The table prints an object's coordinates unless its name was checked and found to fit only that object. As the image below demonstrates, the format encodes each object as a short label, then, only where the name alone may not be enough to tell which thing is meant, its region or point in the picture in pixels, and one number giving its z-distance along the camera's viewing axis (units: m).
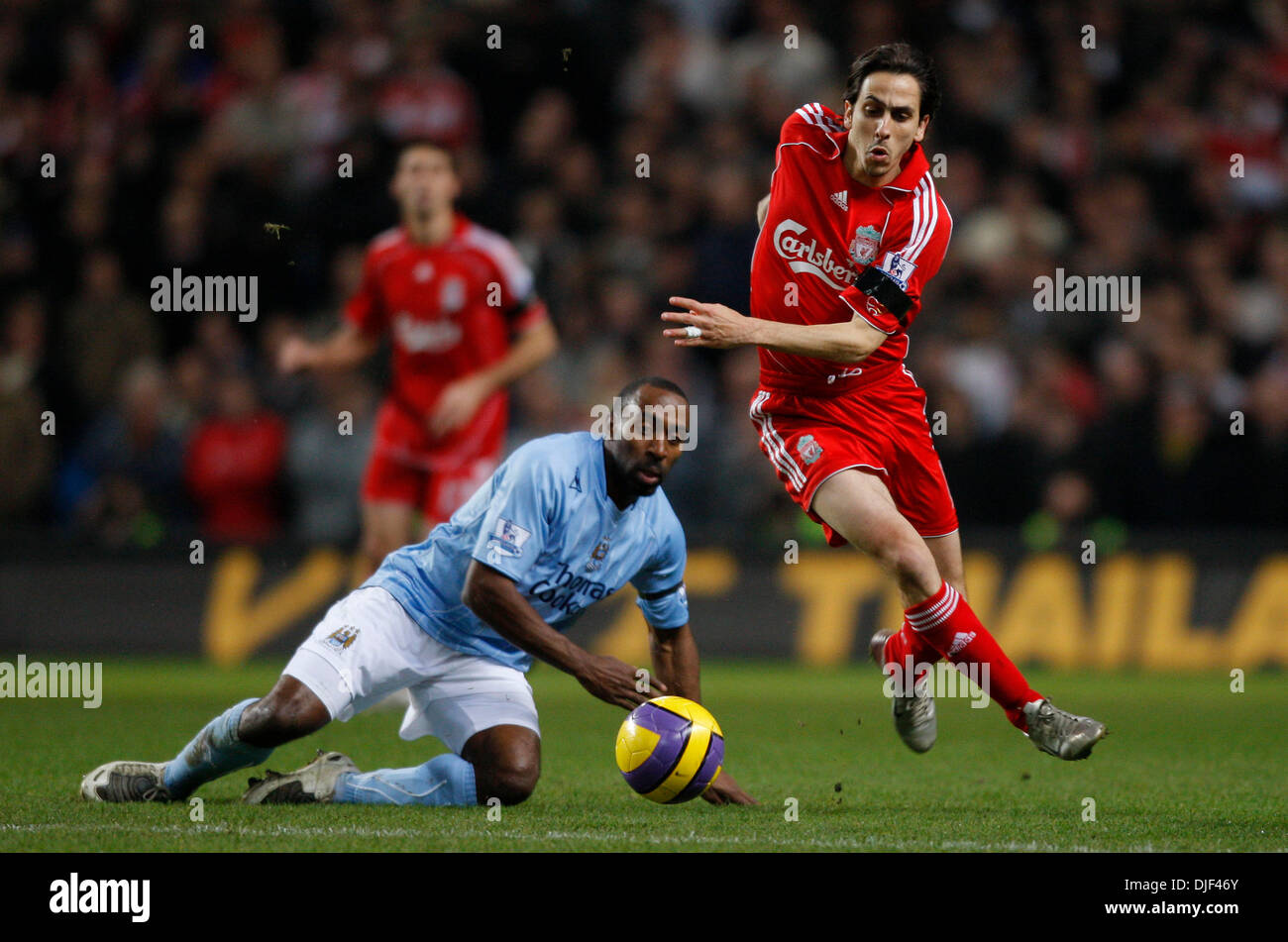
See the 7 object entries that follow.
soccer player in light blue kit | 6.15
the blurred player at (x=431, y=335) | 10.06
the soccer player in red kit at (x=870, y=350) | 6.51
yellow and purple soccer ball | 6.02
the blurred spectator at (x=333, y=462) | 13.64
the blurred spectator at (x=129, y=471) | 13.64
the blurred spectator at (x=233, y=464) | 13.68
